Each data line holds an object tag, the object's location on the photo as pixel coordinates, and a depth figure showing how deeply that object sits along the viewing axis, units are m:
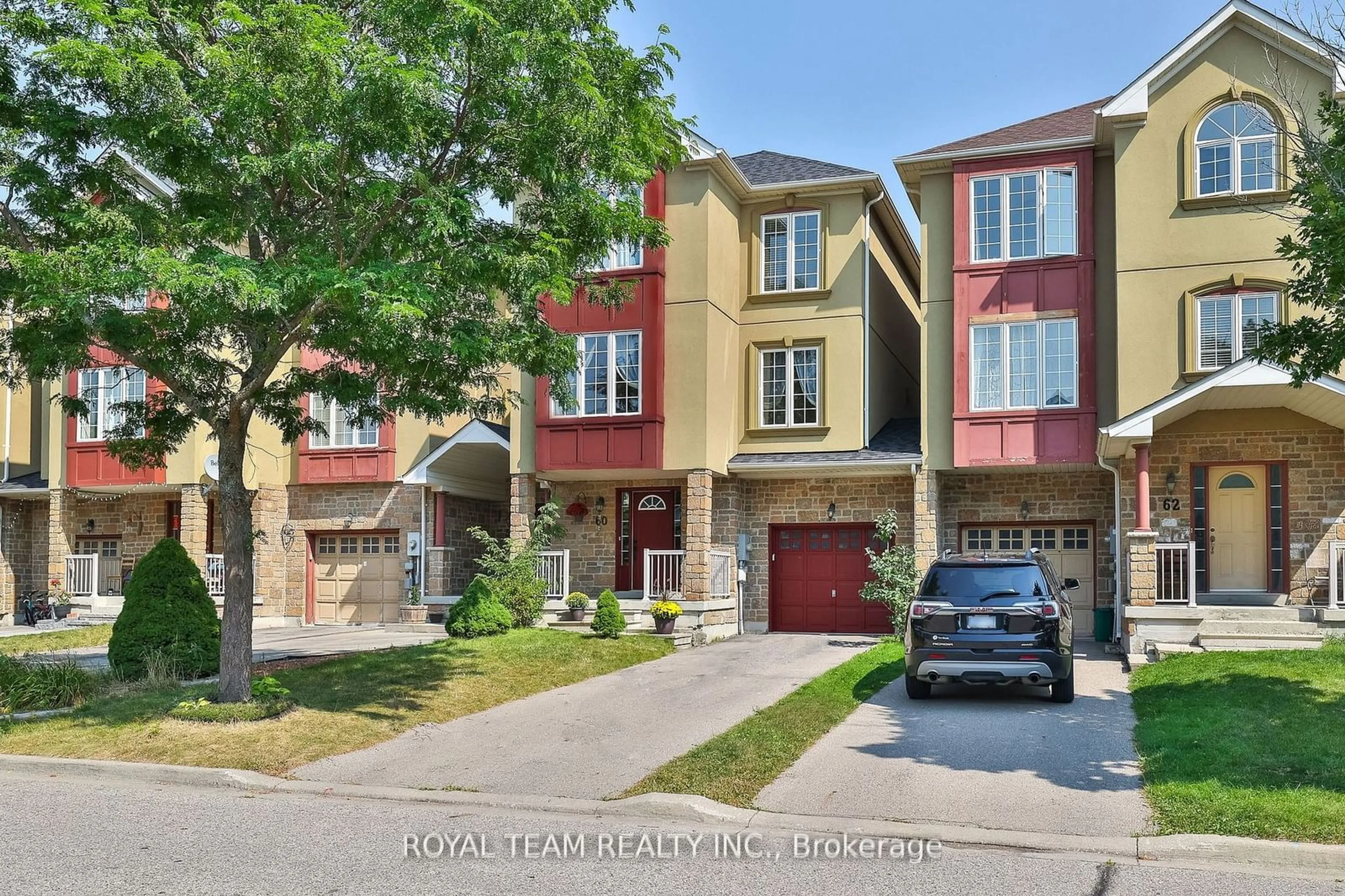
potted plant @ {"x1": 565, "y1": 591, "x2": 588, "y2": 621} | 21.22
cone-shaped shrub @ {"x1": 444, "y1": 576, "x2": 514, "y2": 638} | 19.31
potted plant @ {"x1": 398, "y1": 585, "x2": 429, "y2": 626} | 24.61
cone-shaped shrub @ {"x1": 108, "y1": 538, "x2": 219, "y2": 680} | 14.08
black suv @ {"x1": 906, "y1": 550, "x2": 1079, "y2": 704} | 12.30
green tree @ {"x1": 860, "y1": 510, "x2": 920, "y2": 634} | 20.23
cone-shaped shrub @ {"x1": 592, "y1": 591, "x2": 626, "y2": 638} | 20.03
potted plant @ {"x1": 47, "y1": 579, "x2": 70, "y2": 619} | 26.23
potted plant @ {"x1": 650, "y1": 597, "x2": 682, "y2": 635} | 20.23
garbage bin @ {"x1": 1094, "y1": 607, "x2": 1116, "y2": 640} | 19.94
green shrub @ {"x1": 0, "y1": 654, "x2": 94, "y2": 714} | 12.54
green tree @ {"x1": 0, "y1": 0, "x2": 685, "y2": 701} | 10.43
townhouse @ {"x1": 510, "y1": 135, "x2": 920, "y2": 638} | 21.92
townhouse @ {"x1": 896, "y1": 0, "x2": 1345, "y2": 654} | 18.20
